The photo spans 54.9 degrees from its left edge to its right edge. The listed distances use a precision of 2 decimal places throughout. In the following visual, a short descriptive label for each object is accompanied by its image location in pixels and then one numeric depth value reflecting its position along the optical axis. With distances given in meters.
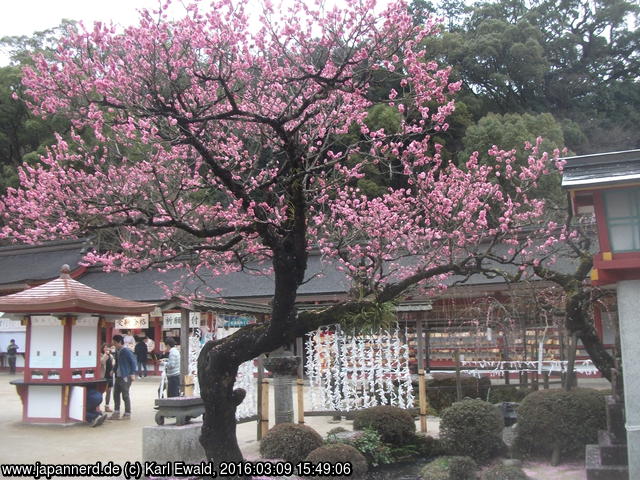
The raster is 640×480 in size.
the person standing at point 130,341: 22.06
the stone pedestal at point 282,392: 10.07
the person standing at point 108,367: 13.22
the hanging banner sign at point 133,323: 23.97
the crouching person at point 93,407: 11.74
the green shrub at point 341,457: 7.62
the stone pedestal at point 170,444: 7.89
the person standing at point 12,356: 23.22
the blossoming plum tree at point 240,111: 6.22
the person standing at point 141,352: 22.64
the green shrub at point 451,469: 7.40
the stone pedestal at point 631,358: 6.27
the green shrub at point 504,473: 7.10
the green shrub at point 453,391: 12.98
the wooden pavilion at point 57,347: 11.71
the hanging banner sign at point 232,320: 10.30
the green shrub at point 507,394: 13.09
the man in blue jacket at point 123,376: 12.21
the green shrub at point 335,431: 9.07
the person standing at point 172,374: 12.23
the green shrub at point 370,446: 8.38
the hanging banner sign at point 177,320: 9.97
